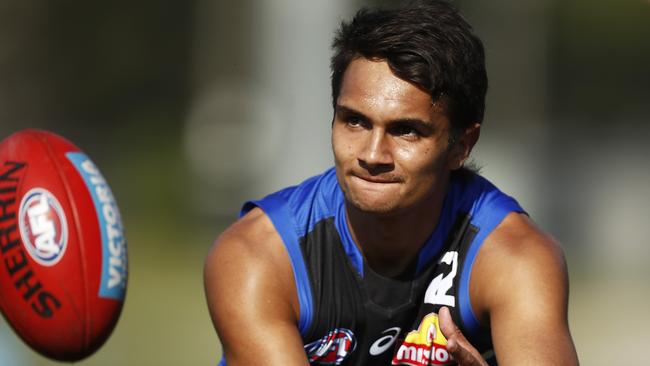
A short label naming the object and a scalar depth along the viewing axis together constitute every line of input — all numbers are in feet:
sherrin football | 29.01
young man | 25.53
